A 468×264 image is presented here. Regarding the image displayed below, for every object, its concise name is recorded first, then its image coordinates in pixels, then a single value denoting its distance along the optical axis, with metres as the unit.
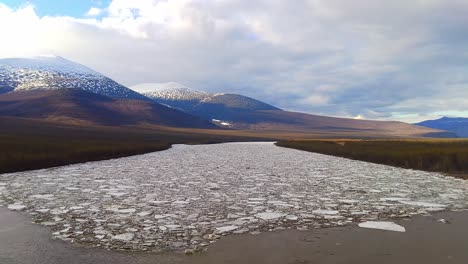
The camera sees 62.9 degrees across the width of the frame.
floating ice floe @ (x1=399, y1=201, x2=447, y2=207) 10.59
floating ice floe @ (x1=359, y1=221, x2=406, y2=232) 7.91
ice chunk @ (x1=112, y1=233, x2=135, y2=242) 6.96
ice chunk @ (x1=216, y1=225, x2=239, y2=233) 7.71
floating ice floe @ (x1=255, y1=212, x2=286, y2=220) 8.88
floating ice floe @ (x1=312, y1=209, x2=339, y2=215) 9.45
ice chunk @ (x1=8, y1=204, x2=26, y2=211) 9.65
